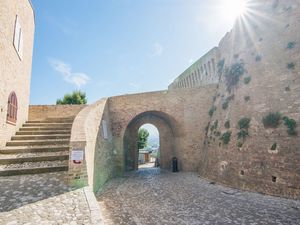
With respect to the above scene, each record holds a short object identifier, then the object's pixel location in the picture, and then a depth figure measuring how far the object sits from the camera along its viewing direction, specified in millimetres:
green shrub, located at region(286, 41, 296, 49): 8805
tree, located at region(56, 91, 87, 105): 26019
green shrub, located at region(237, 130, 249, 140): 8719
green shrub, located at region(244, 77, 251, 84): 9908
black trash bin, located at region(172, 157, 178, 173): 13593
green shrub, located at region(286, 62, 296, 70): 8430
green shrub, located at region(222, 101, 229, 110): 10742
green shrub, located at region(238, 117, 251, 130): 8875
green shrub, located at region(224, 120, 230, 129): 9973
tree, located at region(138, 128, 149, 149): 31547
